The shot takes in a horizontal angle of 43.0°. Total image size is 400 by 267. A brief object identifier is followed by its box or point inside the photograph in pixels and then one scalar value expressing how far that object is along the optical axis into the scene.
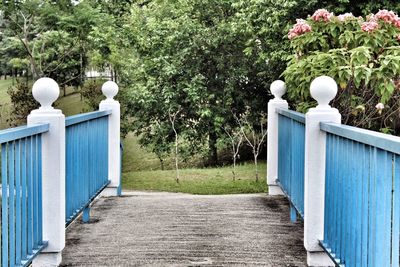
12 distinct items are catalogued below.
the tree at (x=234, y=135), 11.52
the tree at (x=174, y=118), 11.45
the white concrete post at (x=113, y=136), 5.44
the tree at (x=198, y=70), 11.26
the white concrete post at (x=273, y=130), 5.28
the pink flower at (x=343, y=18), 5.74
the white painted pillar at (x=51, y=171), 3.05
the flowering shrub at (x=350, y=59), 5.13
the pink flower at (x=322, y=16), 5.73
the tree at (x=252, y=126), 11.37
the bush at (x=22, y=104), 13.92
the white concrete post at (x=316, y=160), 3.11
